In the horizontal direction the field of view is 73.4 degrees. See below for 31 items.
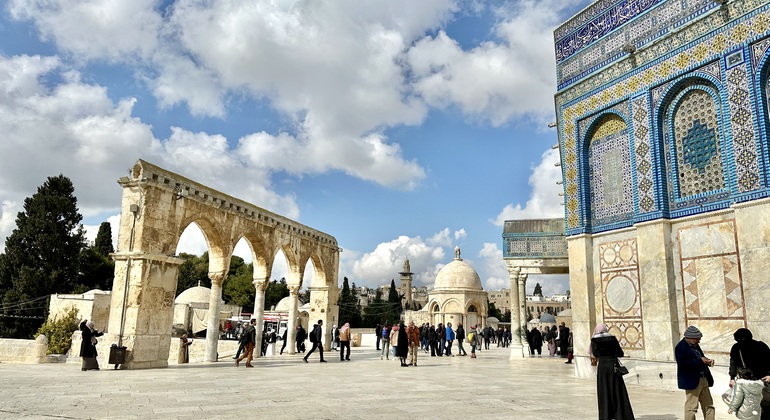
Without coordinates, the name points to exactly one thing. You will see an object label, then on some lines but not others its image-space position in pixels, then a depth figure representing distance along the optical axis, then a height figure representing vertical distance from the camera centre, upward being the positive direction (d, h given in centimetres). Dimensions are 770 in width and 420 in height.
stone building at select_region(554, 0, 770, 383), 873 +272
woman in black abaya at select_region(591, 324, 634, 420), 543 -72
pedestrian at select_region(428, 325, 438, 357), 2077 -124
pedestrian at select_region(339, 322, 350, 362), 1647 -92
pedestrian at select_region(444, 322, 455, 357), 2061 -110
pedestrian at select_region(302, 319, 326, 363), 1576 -96
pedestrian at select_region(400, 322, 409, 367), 1470 -100
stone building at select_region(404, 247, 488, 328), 3741 +83
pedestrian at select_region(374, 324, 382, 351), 2153 -95
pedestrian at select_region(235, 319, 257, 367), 1366 -93
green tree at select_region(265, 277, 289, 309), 5753 +141
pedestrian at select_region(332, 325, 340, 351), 2164 -130
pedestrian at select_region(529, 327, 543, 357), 2074 -119
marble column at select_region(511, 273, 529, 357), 2080 -10
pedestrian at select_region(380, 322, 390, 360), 1822 -102
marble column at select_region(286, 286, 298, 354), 2083 -63
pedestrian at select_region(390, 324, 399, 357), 1638 -95
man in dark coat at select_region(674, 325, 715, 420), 530 -66
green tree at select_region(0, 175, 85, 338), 3077 +271
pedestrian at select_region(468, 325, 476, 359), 1938 -126
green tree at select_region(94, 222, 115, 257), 4369 +534
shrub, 2184 -125
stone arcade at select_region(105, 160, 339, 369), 1271 +148
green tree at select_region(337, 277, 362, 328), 6003 -21
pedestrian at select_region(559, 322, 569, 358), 1906 -94
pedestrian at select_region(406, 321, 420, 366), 1515 -94
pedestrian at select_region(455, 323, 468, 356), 2053 -100
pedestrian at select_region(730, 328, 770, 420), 488 -41
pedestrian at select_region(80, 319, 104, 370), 1166 -99
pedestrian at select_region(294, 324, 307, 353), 2150 -130
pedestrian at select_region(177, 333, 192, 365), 1531 -138
